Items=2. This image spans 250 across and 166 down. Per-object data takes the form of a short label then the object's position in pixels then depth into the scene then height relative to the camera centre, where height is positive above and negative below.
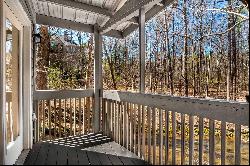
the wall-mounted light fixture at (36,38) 2.73 +0.76
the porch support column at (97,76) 3.13 +0.10
